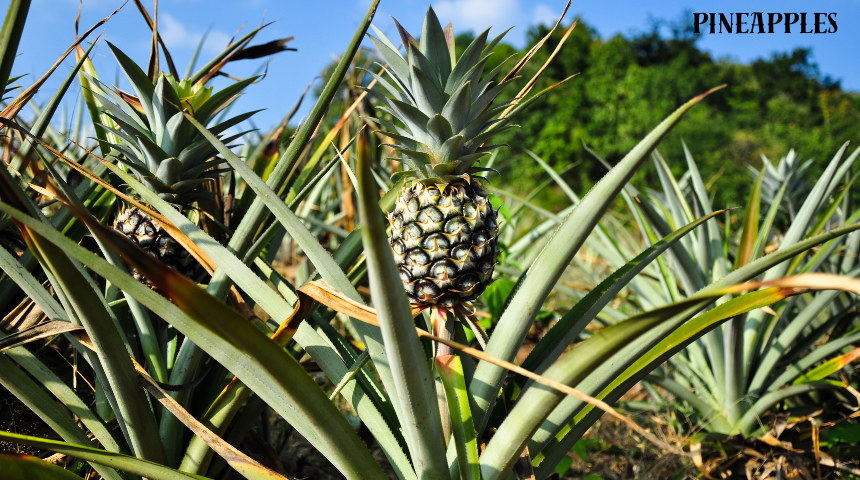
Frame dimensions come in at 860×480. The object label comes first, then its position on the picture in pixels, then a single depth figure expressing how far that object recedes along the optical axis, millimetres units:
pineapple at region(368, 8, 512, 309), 853
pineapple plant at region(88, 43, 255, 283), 997
